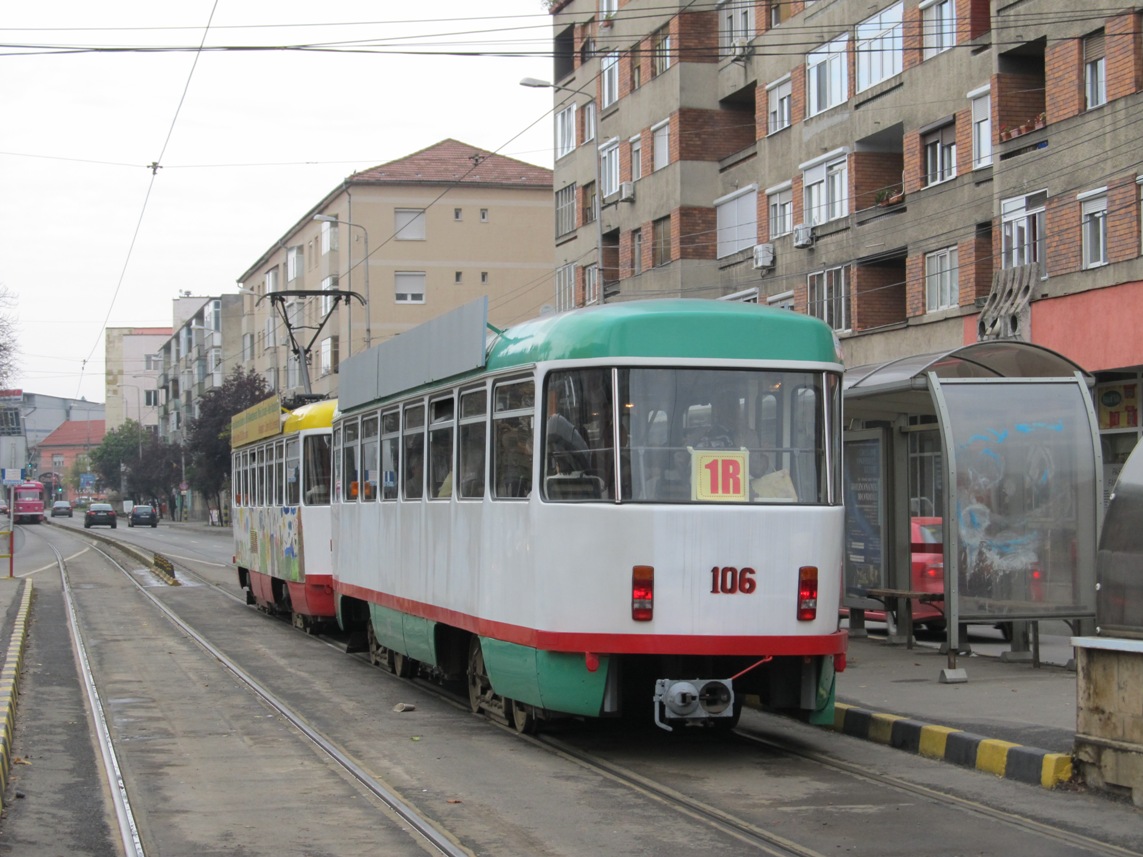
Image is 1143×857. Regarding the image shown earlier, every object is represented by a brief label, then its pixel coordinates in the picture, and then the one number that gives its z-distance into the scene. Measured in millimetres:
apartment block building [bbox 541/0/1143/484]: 25500
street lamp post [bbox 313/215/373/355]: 68512
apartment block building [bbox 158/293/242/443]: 105812
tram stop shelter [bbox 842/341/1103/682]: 13461
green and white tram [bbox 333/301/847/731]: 9680
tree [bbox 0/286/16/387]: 62188
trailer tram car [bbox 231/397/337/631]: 19672
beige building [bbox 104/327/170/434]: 169250
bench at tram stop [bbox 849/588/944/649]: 15094
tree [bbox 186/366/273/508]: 81312
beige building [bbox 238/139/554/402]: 69500
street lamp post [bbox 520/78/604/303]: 34575
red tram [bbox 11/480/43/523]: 104625
